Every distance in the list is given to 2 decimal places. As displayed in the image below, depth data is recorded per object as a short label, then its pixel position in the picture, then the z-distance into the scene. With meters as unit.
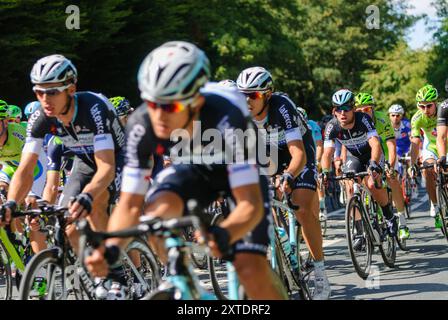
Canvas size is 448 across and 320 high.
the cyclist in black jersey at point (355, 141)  18.39
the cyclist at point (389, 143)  20.91
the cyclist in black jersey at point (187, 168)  7.98
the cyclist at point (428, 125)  22.06
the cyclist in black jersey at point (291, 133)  14.22
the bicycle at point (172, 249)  7.62
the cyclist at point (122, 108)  20.25
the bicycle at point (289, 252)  13.22
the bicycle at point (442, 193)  20.81
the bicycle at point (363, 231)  17.02
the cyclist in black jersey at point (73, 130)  11.85
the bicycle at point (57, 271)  10.12
